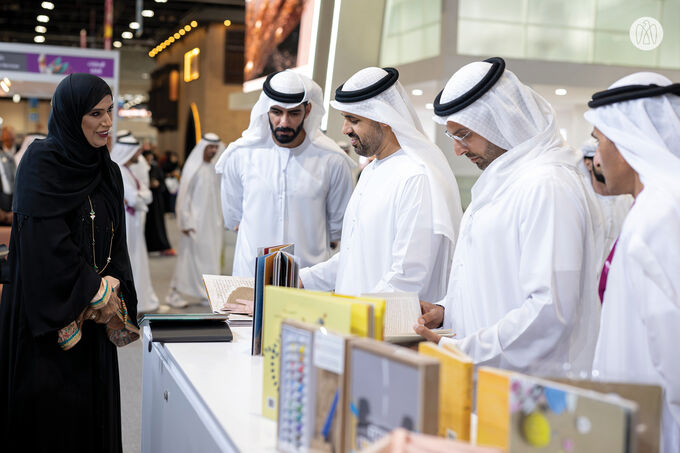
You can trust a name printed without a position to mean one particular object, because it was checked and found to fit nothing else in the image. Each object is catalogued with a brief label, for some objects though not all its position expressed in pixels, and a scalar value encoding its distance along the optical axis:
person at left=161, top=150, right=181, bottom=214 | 16.62
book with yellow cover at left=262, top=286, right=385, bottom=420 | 1.51
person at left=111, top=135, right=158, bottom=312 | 7.21
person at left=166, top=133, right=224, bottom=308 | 7.95
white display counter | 1.75
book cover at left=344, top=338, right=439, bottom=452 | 1.21
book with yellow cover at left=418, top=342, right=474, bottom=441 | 1.34
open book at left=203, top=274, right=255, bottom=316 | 2.85
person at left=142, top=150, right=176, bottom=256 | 12.63
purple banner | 8.40
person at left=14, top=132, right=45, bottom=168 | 8.44
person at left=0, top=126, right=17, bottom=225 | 7.64
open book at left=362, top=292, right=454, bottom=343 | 2.09
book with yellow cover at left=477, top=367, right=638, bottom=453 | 1.04
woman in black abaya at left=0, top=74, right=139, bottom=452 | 2.56
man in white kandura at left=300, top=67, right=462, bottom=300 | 2.84
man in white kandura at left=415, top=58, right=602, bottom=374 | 2.11
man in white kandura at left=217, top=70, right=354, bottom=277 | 4.06
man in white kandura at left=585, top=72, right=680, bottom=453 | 1.60
